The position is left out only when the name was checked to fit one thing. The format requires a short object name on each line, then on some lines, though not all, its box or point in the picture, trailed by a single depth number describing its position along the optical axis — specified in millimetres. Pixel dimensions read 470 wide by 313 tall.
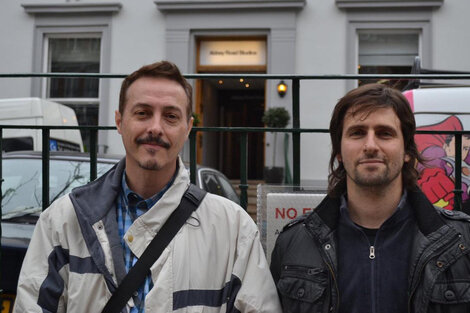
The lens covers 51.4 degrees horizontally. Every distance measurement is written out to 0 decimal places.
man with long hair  2010
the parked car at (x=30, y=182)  3896
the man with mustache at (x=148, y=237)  2041
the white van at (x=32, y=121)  7000
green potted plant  10008
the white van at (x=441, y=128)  4273
